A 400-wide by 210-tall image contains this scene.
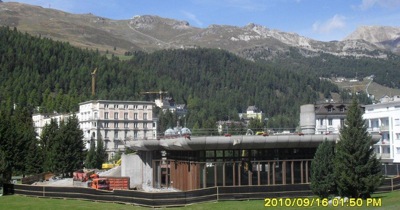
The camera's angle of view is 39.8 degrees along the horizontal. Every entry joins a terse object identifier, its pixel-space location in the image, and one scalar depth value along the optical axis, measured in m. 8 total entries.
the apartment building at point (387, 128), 86.31
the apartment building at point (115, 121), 148.12
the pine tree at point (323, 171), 43.62
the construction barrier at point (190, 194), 45.38
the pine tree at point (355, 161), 42.06
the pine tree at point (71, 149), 85.94
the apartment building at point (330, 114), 112.93
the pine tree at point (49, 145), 85.06
